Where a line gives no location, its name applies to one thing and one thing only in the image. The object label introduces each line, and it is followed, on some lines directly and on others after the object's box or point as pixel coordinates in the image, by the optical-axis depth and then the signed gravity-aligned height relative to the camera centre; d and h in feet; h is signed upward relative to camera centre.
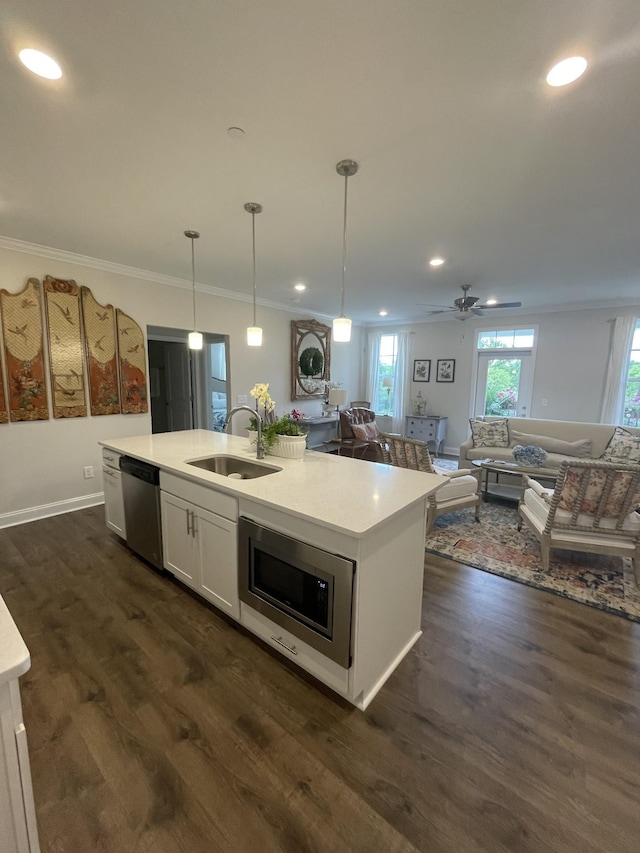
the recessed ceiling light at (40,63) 4.60 +4.03
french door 20.63 -0.15
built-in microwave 5.18 -3.40
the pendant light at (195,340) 10.99 +1.03
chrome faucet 8.65 -1.72
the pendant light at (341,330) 8.28 +1.10
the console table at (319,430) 20.86 -3.38
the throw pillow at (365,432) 20.21 -3.11
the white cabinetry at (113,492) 10.09 -3.50
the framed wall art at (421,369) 23.98 +0.63
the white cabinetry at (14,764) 2.49 -2.84
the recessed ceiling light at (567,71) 4.53 +4.05
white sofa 16.16 -2.71
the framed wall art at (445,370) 22.95 +0.61
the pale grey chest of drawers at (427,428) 22.90 -3.18
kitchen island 5.26 -2.74
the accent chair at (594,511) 8.47 -3.20
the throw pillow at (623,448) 14.40 -2.67
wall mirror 21.06 +1.09
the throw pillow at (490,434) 17.81 -2.65
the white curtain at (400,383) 24.63 -0.34
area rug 8.39 -4.94
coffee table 14.02 -3.65
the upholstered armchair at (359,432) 20.25 -3.13
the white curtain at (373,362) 26.12 +1.15
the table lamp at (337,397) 22.16 -1.25
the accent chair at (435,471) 10.85 -3.27
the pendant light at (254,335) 9.98 +1.11
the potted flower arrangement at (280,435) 8.68 -1.44
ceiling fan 15.11 +3.14
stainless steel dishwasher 8.65 -3.43
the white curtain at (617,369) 17.49 +0.72
